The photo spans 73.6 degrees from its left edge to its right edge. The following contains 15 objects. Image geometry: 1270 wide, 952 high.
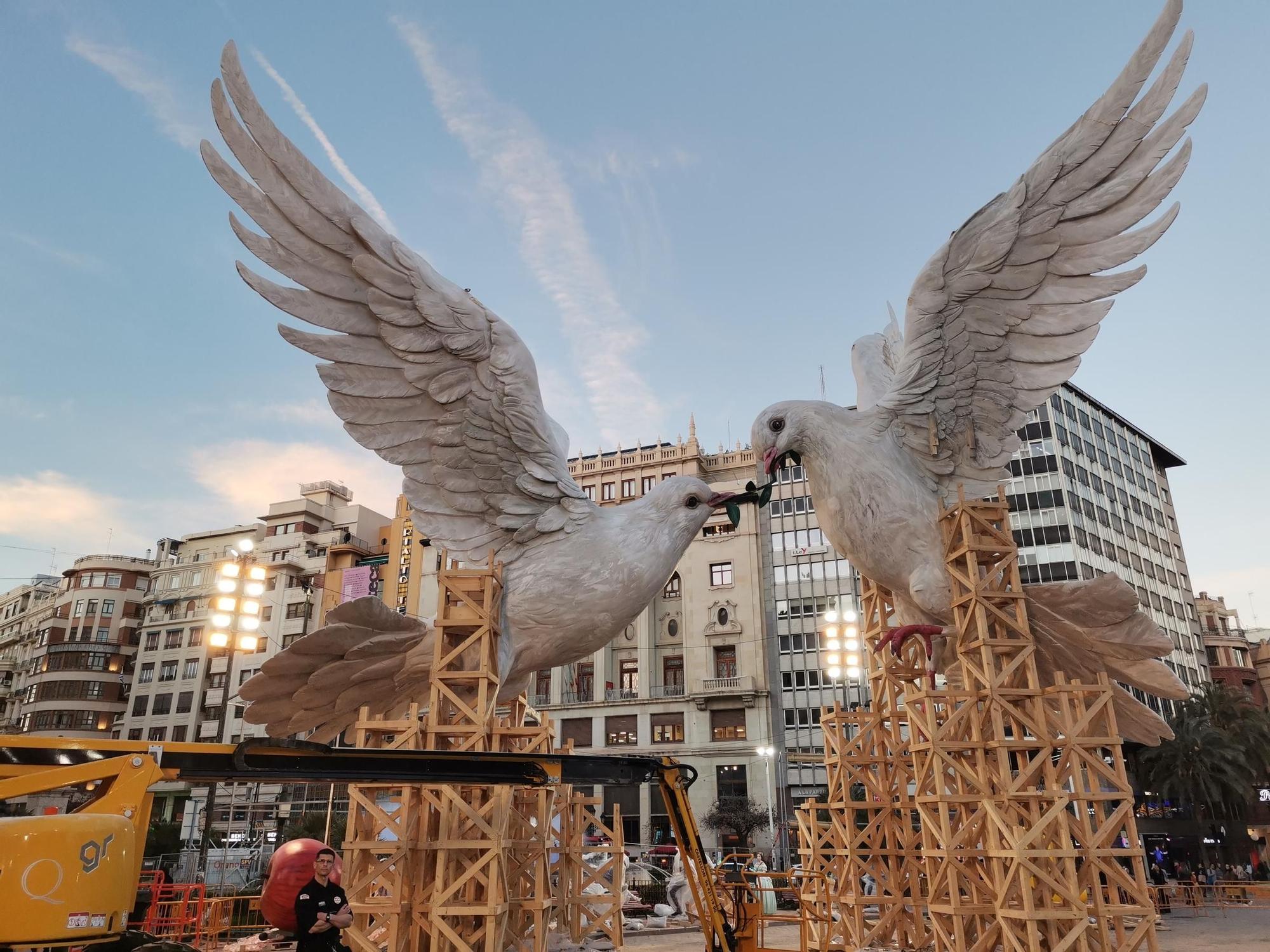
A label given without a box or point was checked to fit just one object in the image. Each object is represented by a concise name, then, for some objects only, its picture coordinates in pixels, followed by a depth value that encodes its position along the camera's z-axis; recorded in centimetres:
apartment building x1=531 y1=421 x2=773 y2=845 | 3550
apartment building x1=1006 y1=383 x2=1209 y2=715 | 3772
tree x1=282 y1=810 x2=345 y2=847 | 2398
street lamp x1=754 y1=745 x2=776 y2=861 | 3147
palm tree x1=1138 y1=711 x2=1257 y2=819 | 3094
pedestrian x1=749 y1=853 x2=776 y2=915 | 1794
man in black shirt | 520
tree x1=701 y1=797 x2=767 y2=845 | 3109
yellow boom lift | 387
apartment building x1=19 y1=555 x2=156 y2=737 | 4456
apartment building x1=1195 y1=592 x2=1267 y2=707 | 4941
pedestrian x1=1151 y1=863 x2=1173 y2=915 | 1884
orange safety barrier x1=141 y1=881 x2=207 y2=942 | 1199
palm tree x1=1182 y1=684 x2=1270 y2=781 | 3359
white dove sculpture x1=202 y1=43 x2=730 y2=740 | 679
